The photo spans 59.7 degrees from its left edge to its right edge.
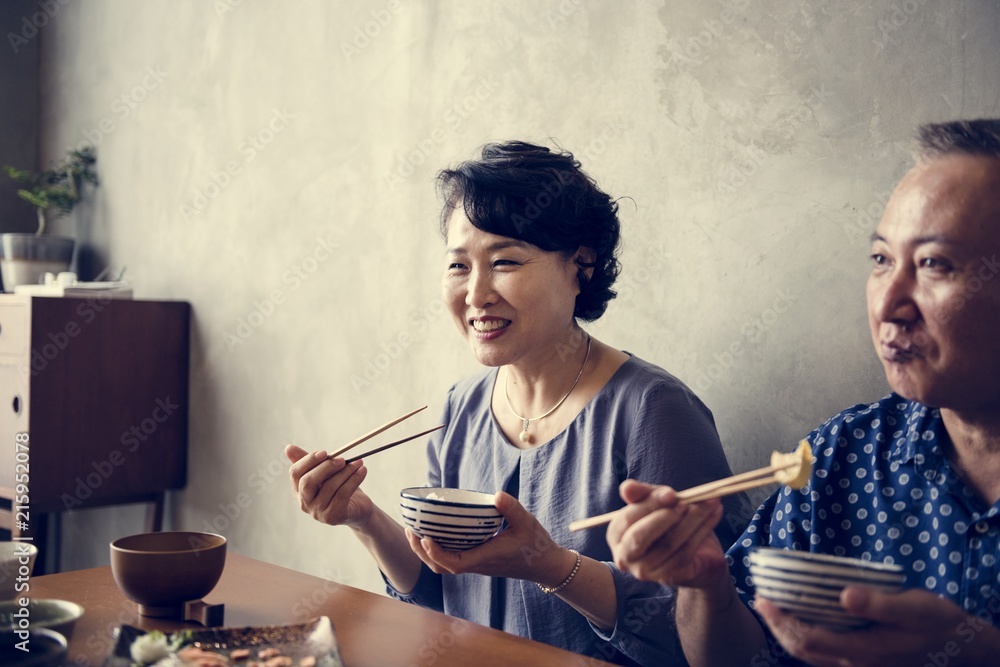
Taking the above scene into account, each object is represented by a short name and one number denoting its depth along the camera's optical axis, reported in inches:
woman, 62.2
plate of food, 43.7
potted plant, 142.3
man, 44.3
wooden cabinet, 121.9
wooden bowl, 52.2
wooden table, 46.5
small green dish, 44.9
